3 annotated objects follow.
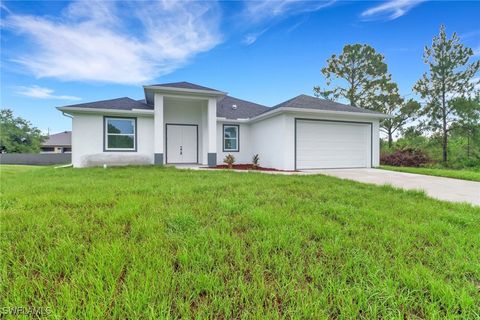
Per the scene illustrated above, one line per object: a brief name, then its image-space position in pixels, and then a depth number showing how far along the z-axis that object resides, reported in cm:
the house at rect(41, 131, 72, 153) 3816
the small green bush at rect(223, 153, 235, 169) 1073
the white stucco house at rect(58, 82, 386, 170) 1023
